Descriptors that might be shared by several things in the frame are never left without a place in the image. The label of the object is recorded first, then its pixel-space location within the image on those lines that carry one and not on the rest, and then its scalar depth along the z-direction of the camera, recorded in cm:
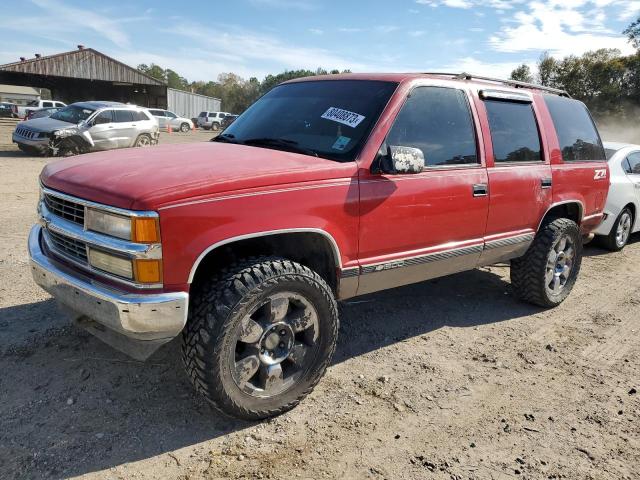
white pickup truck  3275
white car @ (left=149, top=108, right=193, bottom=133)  3500
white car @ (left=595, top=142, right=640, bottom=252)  735
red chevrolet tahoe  253
